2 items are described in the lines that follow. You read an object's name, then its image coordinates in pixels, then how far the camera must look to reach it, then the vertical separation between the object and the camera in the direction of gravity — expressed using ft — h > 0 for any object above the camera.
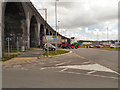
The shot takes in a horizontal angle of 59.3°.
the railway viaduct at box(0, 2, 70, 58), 89.29 +18.86
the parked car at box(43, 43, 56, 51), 90.33 -4.31
